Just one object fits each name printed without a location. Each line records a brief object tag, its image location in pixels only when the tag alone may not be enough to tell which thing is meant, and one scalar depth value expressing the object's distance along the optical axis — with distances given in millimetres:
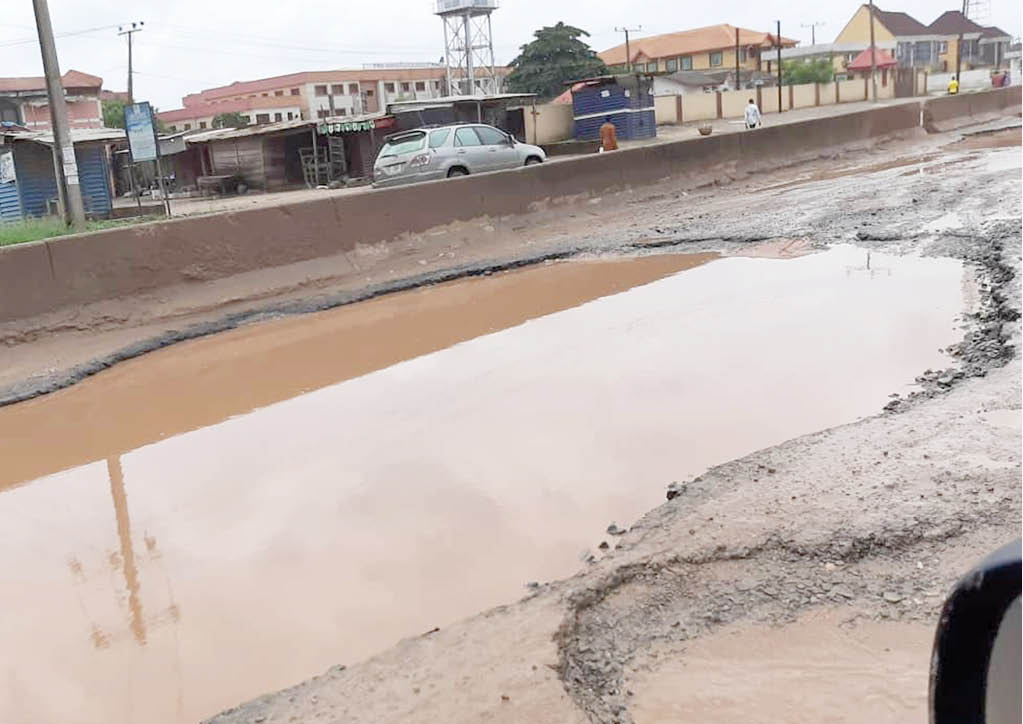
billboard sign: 16812
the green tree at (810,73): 64375
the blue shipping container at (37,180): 24141
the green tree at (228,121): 70062
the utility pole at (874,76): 56922
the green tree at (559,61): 63906
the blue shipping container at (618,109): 39562
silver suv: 17875
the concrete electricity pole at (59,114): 14031
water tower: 74500
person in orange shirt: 25656
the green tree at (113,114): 65375
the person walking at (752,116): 30672
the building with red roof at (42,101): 41406
